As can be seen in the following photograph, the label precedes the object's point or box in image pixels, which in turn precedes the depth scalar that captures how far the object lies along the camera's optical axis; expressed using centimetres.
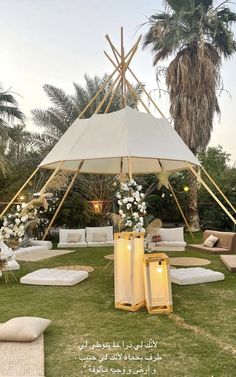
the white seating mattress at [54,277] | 714
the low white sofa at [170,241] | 1128
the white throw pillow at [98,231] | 1260
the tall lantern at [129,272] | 568
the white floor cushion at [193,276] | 698
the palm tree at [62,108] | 1554
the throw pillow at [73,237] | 1246
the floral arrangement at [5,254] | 743
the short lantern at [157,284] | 552
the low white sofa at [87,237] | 1235
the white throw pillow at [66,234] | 1256
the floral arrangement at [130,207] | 621
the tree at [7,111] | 1512
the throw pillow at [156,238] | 1149
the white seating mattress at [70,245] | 1230
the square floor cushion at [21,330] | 416
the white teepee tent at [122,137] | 723
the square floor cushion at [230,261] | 813
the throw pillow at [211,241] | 1074
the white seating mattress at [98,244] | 1233
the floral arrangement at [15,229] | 714
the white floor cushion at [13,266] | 865
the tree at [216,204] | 1567
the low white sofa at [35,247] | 1077
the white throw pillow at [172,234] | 1164
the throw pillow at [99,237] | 1251
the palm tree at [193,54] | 1416
